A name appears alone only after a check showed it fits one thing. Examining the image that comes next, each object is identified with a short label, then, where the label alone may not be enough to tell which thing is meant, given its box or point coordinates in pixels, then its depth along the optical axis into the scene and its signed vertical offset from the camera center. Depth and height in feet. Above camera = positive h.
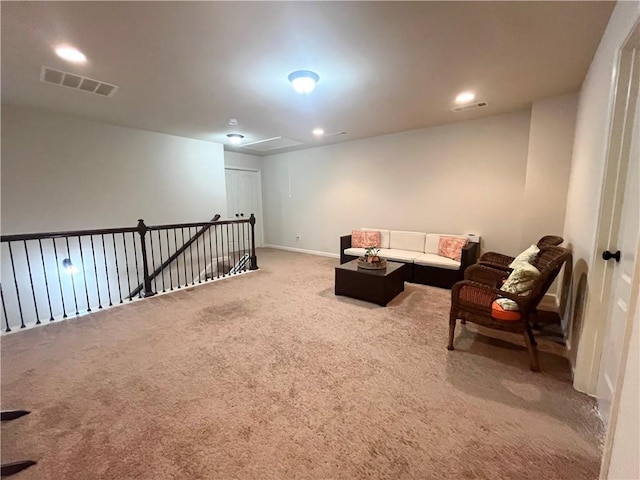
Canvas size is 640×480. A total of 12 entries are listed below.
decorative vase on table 11.86 -2.45
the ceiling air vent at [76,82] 8.89 +4.52
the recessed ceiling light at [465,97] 10.84 +4.45
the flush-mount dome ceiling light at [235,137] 16.97 +4.60
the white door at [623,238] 5.05 -0.68
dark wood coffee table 11.18 -3.26
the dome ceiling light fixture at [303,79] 8.74 +4.21
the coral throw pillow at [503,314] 7.12 -2.86
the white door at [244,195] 23.00 +1.19
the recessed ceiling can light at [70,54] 7.45 +4.47
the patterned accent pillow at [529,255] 8.38 -1.59
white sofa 13.17 -2.66
